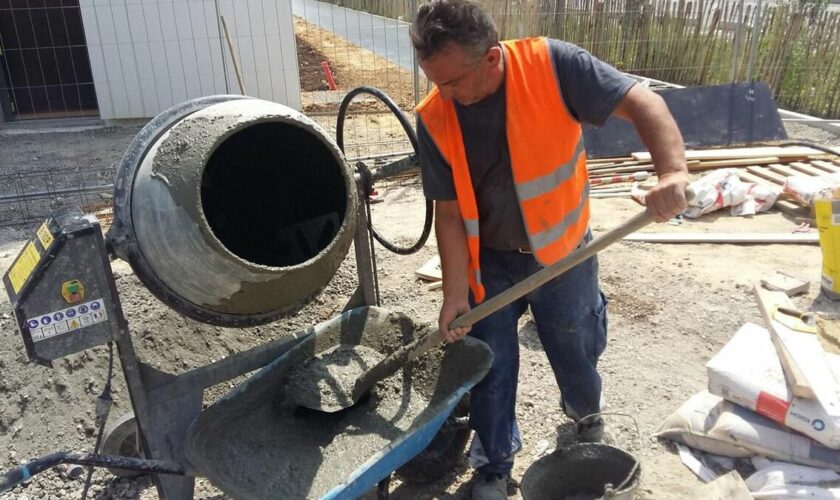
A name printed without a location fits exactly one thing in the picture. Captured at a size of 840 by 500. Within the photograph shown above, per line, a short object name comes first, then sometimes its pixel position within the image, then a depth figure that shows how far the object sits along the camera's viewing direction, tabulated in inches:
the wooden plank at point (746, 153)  268.2
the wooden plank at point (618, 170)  266.7
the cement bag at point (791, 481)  97.7
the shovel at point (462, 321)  79.5
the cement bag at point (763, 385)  101.4
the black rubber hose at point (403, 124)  102.1
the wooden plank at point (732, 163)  263.9
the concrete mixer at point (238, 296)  77.8
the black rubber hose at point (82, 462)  68.6
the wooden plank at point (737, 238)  201.6
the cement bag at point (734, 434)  103.6
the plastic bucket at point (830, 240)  156.6
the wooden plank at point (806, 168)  247.4
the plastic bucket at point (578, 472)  96.9
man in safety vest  82.0
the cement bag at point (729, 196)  222.5
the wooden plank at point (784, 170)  248.7
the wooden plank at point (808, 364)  101.6
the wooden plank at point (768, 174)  242.1
